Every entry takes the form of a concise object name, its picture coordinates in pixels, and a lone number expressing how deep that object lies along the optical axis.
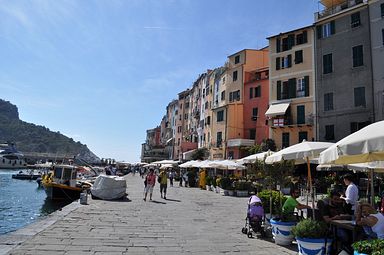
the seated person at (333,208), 7.80
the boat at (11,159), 129.64
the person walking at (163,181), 23.47
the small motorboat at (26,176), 73.21
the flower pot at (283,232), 9.09
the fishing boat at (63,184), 30.08
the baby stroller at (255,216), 10.27
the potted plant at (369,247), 4.89
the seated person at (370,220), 6.12
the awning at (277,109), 37.76
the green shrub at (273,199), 10.72
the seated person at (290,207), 9.23
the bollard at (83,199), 18.28
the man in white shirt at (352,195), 8.85
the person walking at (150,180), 21.70
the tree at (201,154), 56.09
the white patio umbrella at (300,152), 9.67
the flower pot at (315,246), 7.26
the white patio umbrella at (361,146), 5.85
